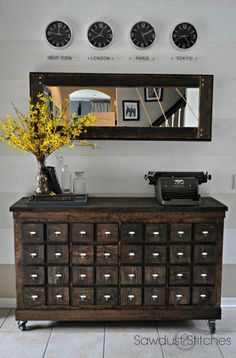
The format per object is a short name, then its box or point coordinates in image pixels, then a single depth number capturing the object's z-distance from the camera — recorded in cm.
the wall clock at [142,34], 274
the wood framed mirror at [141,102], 280
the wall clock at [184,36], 275
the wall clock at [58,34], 274
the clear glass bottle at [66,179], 282
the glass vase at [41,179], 263
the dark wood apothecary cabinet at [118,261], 250
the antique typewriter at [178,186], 256
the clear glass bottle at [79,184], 285
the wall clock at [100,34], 274
